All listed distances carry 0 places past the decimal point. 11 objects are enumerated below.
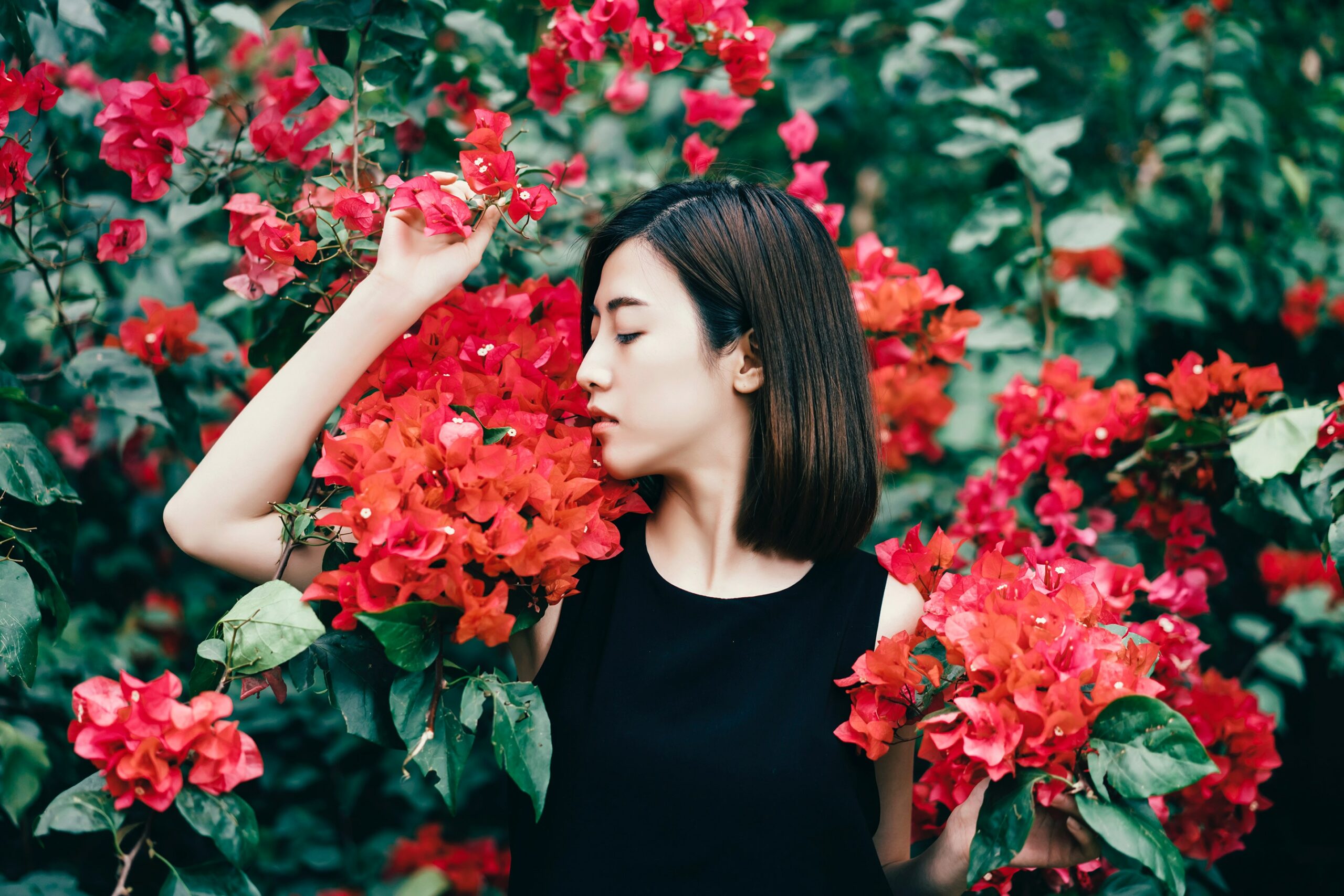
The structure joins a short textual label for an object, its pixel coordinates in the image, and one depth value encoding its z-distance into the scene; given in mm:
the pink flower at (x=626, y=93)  1906
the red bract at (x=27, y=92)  1069
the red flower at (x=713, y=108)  1592
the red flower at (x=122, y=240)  1281
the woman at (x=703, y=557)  1000
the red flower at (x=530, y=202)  1030
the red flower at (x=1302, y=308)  1891
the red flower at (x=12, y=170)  1097
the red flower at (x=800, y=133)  1572
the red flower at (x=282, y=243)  1054
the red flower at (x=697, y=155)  1449
